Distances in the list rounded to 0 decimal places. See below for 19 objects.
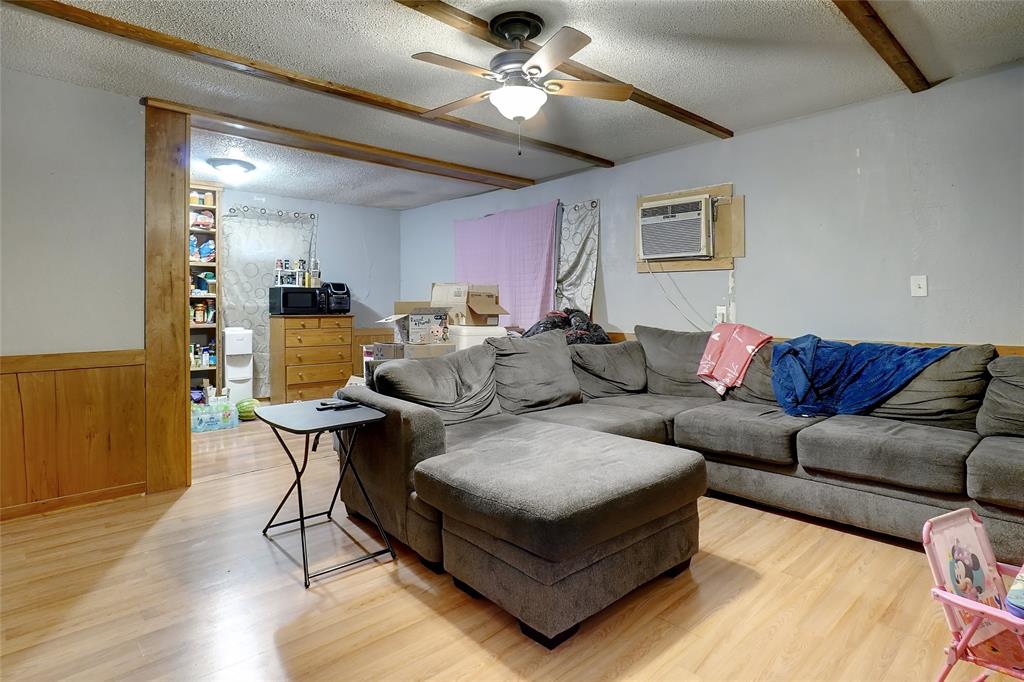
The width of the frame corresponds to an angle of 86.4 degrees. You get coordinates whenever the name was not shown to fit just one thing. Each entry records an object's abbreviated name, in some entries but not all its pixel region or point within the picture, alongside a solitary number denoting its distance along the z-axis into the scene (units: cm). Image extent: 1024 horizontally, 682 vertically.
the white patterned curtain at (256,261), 582
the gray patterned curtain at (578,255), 480
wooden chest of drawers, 571
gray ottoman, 170
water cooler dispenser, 547
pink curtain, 516
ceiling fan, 228
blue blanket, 289
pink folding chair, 123
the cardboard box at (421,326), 401
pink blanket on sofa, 350
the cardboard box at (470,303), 420
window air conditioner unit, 396
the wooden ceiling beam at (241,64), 224
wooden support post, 321
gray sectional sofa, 177
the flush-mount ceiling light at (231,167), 458
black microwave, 569
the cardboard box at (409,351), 389
